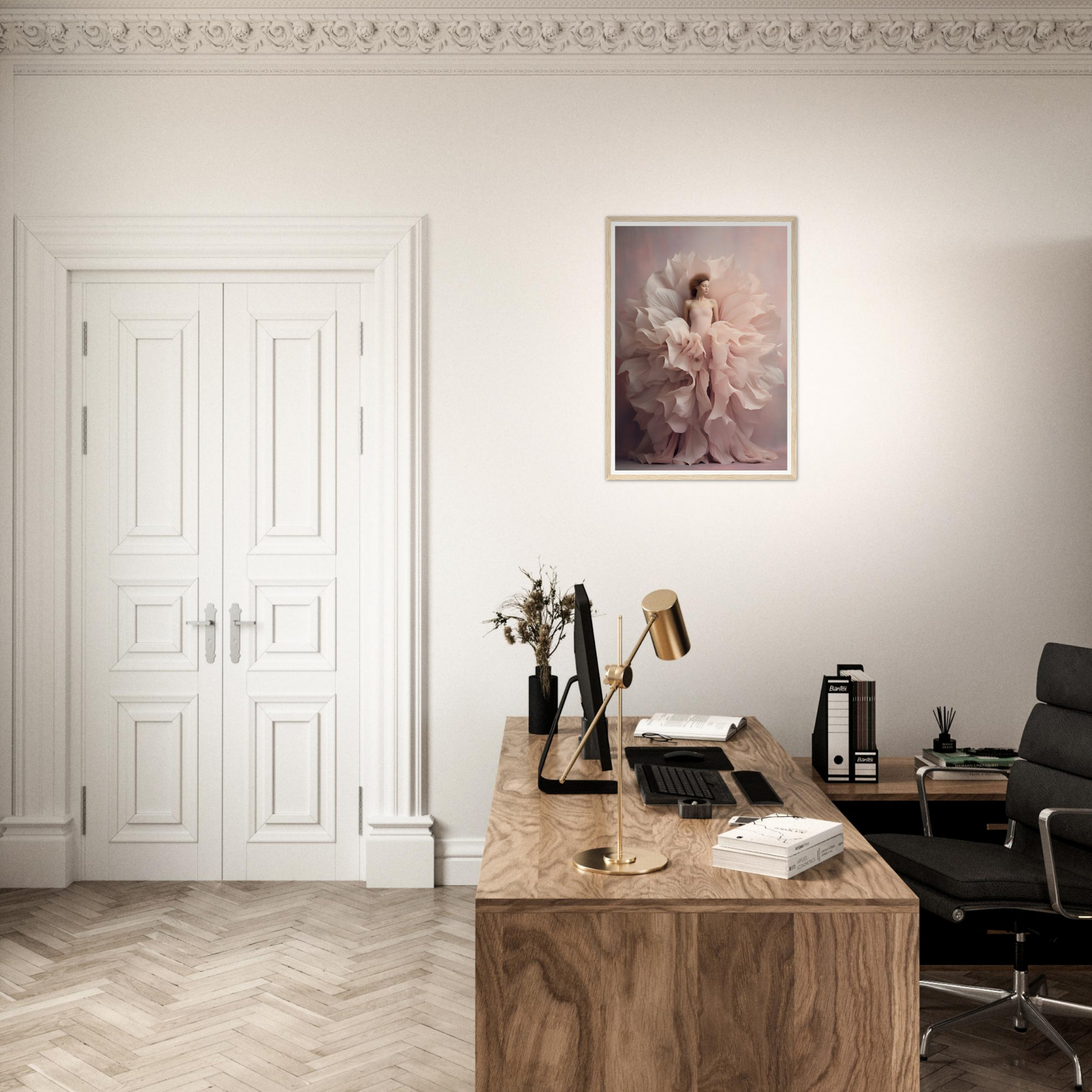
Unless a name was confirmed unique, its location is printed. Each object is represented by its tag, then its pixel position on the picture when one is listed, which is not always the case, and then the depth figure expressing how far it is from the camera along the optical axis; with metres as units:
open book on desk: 3.07
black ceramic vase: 3.18
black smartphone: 2.36
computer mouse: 2.79
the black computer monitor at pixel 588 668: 2.33
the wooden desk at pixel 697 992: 1.74
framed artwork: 3.85
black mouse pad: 2.75
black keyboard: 2.38
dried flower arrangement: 3.21
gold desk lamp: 1.86
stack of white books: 1.86
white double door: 3.93
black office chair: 2.54
